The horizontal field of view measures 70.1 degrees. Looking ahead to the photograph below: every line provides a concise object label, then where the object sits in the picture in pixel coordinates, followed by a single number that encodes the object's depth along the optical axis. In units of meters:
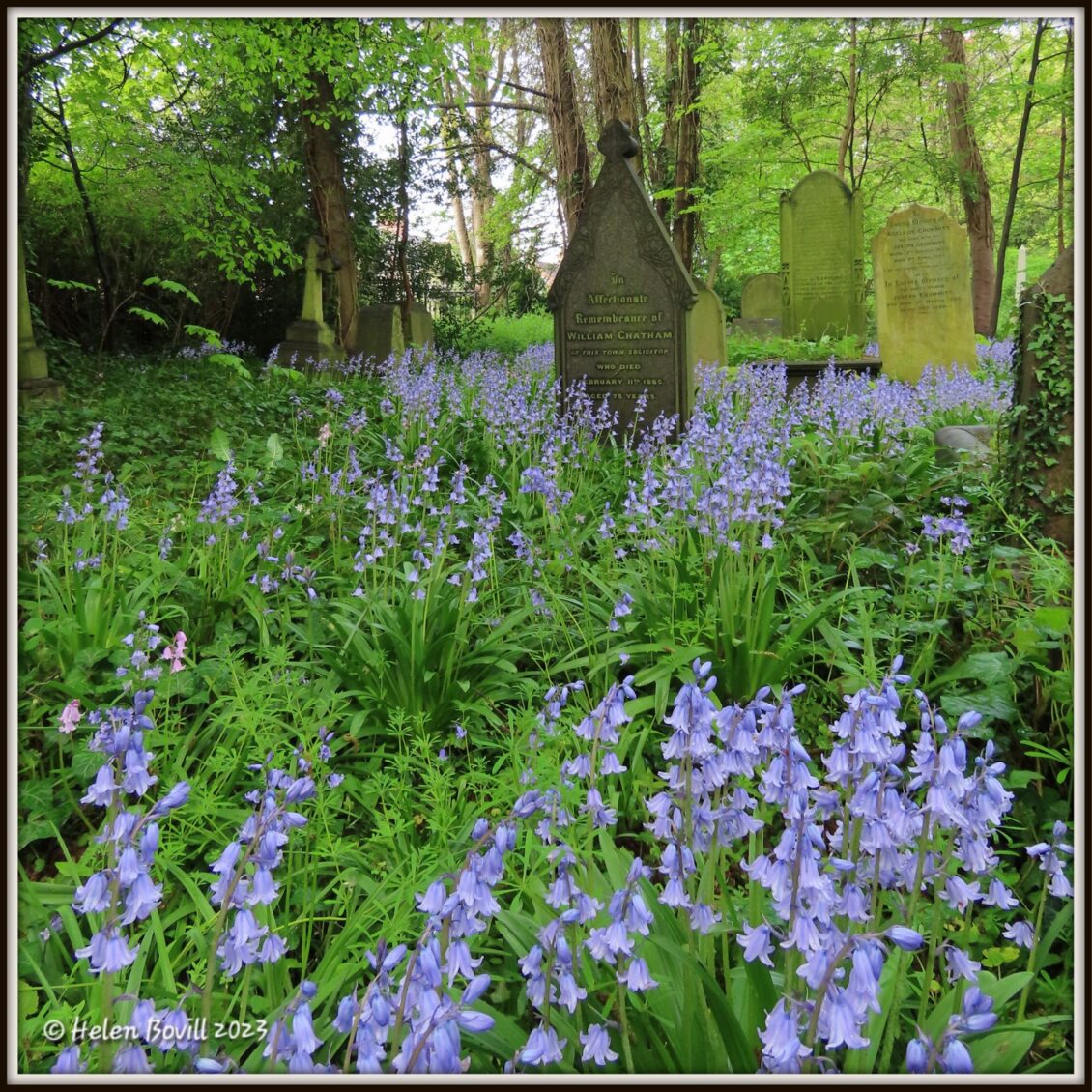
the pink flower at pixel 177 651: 2.90
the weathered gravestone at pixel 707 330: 10.62
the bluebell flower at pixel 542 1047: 1.25
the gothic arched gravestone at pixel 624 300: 7.44
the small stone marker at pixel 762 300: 18.11
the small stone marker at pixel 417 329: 15.09
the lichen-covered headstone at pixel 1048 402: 3.80
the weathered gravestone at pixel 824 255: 13.58
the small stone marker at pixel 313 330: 12.52
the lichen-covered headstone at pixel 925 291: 11.38
